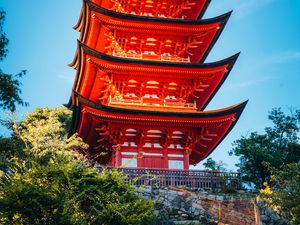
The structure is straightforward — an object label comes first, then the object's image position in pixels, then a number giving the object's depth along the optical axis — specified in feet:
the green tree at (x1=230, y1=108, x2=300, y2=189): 79.41
